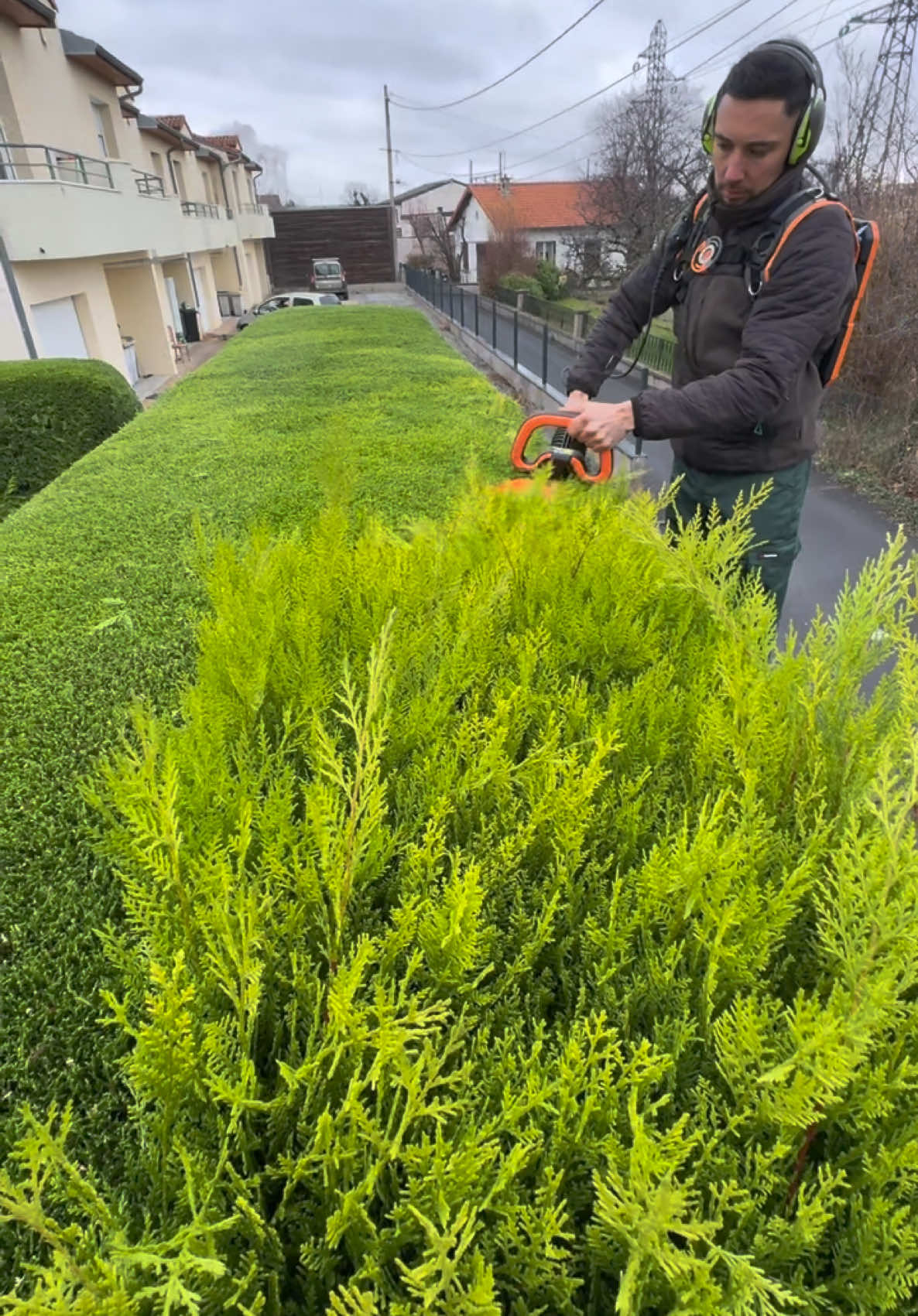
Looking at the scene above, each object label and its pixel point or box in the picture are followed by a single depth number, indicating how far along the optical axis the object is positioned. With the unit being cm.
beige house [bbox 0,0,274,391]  1225
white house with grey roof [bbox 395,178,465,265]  5408
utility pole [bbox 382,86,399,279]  4475
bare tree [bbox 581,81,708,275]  2388
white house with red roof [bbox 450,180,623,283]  4294
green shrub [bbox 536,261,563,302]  3186
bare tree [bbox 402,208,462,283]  3997
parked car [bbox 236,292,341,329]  3015
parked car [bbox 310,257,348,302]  3900
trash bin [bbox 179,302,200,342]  2545
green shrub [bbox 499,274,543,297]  3294
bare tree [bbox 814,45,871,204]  936
